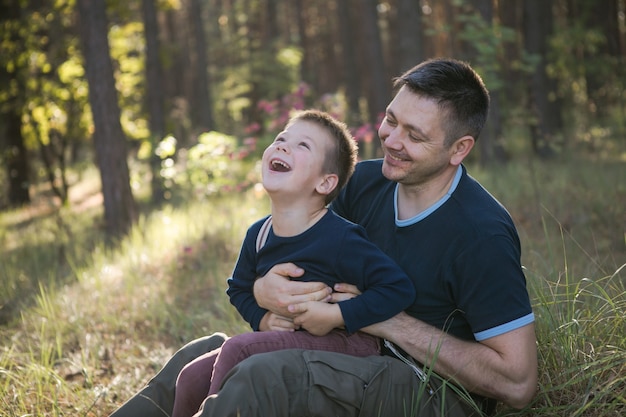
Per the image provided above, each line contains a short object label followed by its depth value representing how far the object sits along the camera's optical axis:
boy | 2.87
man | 2.72
